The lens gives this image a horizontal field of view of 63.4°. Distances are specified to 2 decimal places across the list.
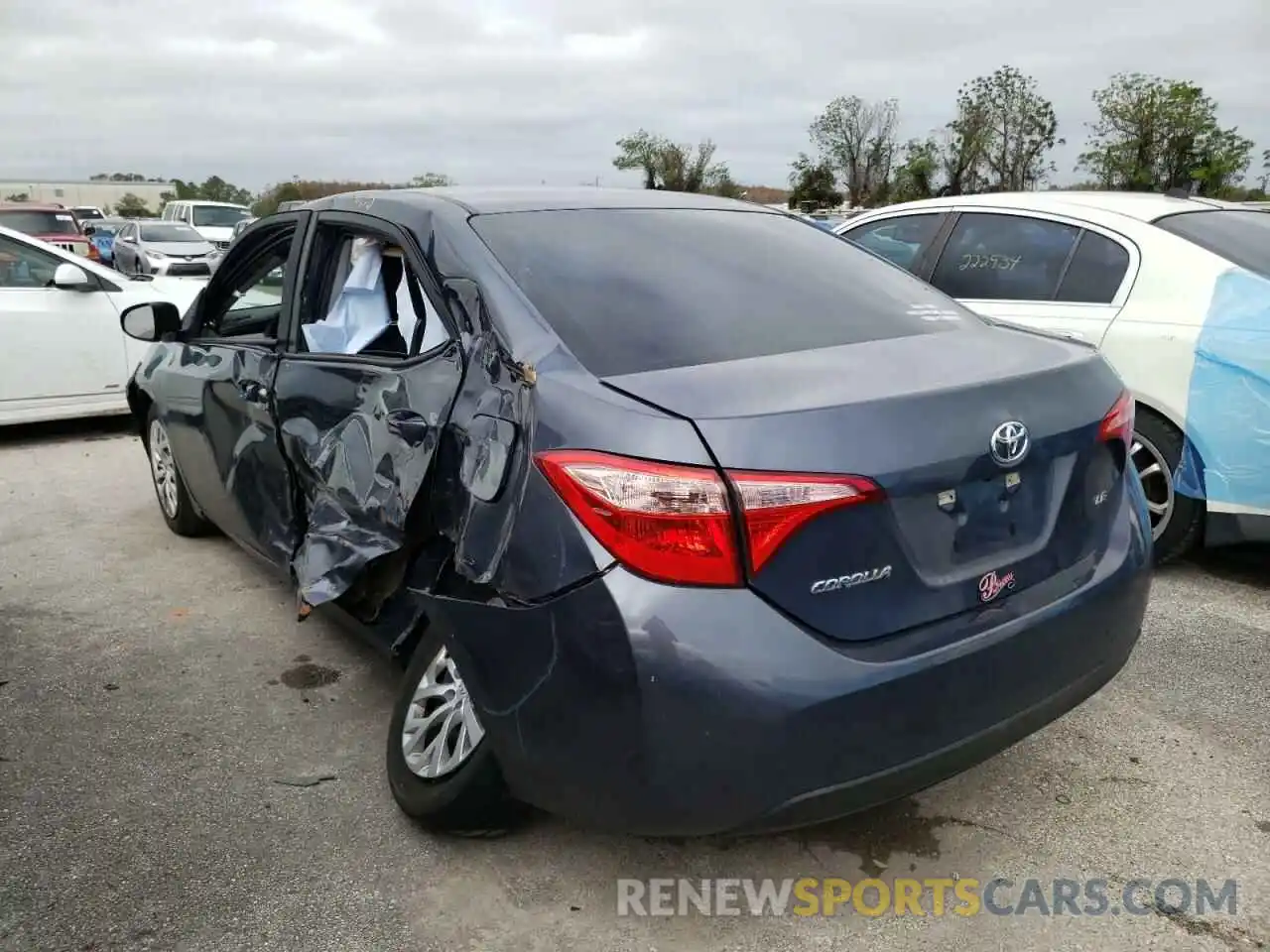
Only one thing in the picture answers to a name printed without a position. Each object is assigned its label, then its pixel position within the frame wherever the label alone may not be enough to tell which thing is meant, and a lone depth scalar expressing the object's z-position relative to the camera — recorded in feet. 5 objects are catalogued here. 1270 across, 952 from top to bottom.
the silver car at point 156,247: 63.16
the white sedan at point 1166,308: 12.53
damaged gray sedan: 6.19
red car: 57.41
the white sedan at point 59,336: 22.76
